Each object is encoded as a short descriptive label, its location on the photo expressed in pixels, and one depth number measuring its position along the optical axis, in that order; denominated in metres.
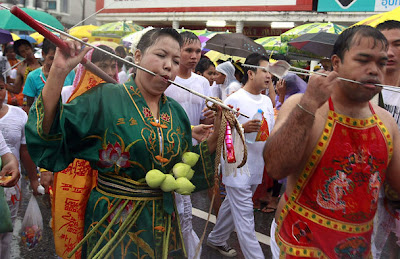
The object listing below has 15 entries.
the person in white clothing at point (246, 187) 4.03
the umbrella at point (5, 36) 8.44
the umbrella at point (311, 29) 8.64
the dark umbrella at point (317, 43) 7.39
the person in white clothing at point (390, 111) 2.73
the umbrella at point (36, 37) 14.86
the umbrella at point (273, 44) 11.98
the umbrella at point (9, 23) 6.18
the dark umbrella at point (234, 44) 8.52
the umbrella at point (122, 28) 6.86
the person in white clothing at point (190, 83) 4.37
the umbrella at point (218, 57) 9.59
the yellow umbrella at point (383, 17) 3.89
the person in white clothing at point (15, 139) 3.61
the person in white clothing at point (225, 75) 7.75
